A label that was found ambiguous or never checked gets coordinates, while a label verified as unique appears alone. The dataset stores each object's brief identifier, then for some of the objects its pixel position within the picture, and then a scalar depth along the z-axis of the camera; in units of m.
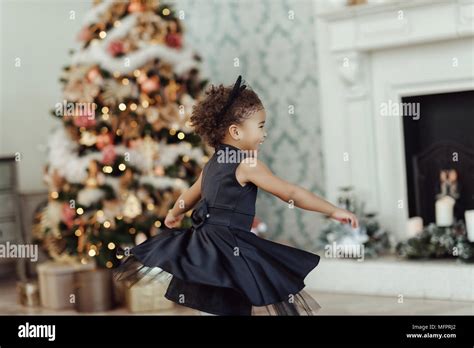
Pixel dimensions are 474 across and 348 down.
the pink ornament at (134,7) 4.91
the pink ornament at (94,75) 4.79
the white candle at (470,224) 4.33
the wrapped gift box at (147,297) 4.49
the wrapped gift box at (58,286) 4.71
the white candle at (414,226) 4.70
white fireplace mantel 4.62
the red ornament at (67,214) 4.77
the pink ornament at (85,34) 4.95
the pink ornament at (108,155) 4.68
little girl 2.68
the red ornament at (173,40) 4.96
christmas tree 4.71
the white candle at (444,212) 4.60
